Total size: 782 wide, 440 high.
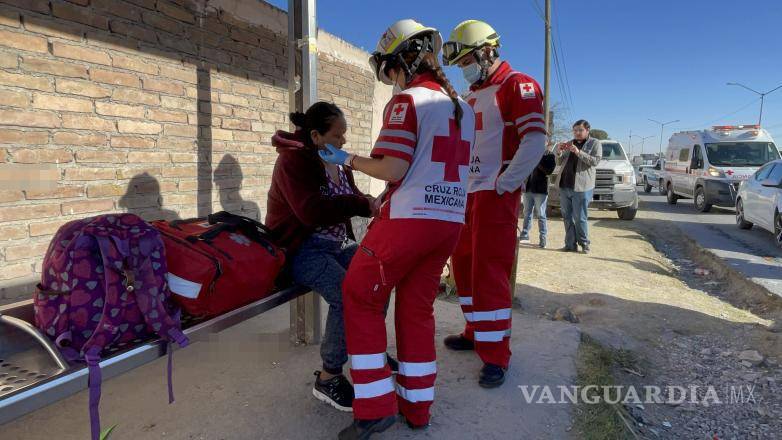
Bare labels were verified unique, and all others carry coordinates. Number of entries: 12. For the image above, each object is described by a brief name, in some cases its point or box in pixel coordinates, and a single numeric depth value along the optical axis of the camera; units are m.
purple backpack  1.65
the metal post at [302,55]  3.04
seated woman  2.44
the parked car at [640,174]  23.77
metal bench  1.45
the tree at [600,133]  43.81
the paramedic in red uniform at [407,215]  2.07
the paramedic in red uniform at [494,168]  2.75
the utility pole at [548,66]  14.14
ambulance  12.24
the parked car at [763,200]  8.70
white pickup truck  10.43
